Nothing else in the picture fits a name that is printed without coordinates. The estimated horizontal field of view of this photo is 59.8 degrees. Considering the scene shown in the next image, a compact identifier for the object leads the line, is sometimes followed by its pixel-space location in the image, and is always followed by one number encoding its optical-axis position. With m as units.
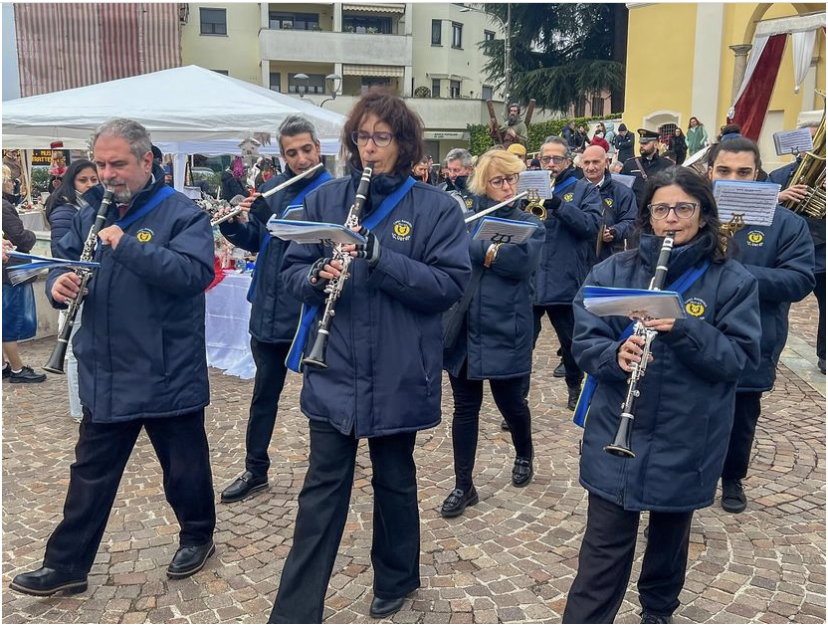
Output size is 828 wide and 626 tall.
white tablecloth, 7.55
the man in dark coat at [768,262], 3.96
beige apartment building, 38.03
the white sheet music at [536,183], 5.17
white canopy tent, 9.28
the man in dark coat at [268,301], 4.40
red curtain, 17.86
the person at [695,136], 17.72
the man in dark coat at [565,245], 6.05
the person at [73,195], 5.85
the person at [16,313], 6.94
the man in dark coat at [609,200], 6.73
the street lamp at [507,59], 31.77
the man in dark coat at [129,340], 3.32
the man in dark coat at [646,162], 9.50
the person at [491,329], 4.21
